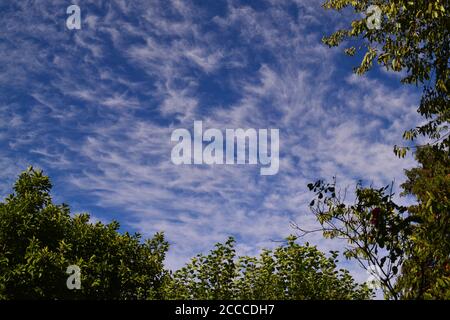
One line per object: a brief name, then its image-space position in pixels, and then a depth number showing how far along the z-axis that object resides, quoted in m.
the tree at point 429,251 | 7.48
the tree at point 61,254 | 17.42
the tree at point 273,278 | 17.27
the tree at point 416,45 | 11.17
